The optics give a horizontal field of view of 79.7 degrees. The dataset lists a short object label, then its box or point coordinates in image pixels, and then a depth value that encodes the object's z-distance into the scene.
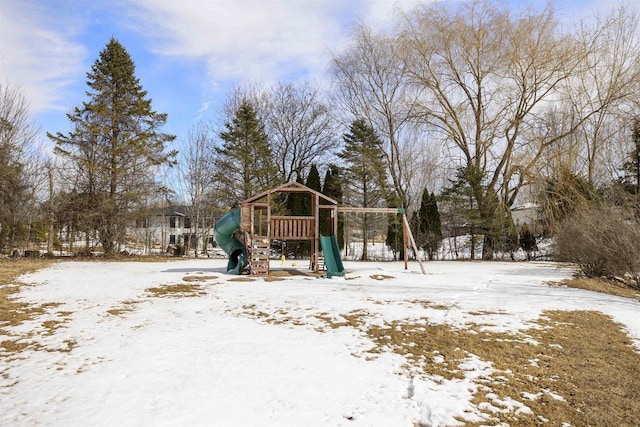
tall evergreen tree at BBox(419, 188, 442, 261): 22.02
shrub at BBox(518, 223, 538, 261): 21.59
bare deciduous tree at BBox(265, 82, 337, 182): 25.47
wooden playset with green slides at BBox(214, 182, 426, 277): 11.73
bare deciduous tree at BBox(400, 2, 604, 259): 17.75
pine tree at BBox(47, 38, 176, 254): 18.16
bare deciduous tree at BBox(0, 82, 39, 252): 16.48
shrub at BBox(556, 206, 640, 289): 9.27
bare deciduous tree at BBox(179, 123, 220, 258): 24.83
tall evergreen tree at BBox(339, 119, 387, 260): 21.77
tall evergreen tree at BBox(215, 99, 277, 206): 21.80
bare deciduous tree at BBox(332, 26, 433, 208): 21.56
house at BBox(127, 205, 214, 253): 20.42
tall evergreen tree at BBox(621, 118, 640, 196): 19.70
